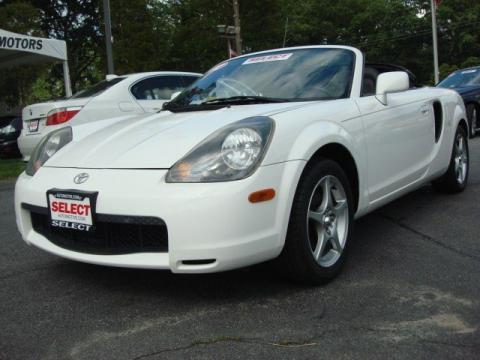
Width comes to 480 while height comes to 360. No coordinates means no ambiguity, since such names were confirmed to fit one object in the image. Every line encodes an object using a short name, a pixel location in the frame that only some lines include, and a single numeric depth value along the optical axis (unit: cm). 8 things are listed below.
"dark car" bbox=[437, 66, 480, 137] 995
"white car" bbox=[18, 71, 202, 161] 721
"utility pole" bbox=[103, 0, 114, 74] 1284
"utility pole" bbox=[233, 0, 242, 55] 1944
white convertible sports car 244
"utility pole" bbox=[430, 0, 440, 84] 2348
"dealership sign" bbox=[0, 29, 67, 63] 1116
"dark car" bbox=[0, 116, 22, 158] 1255
